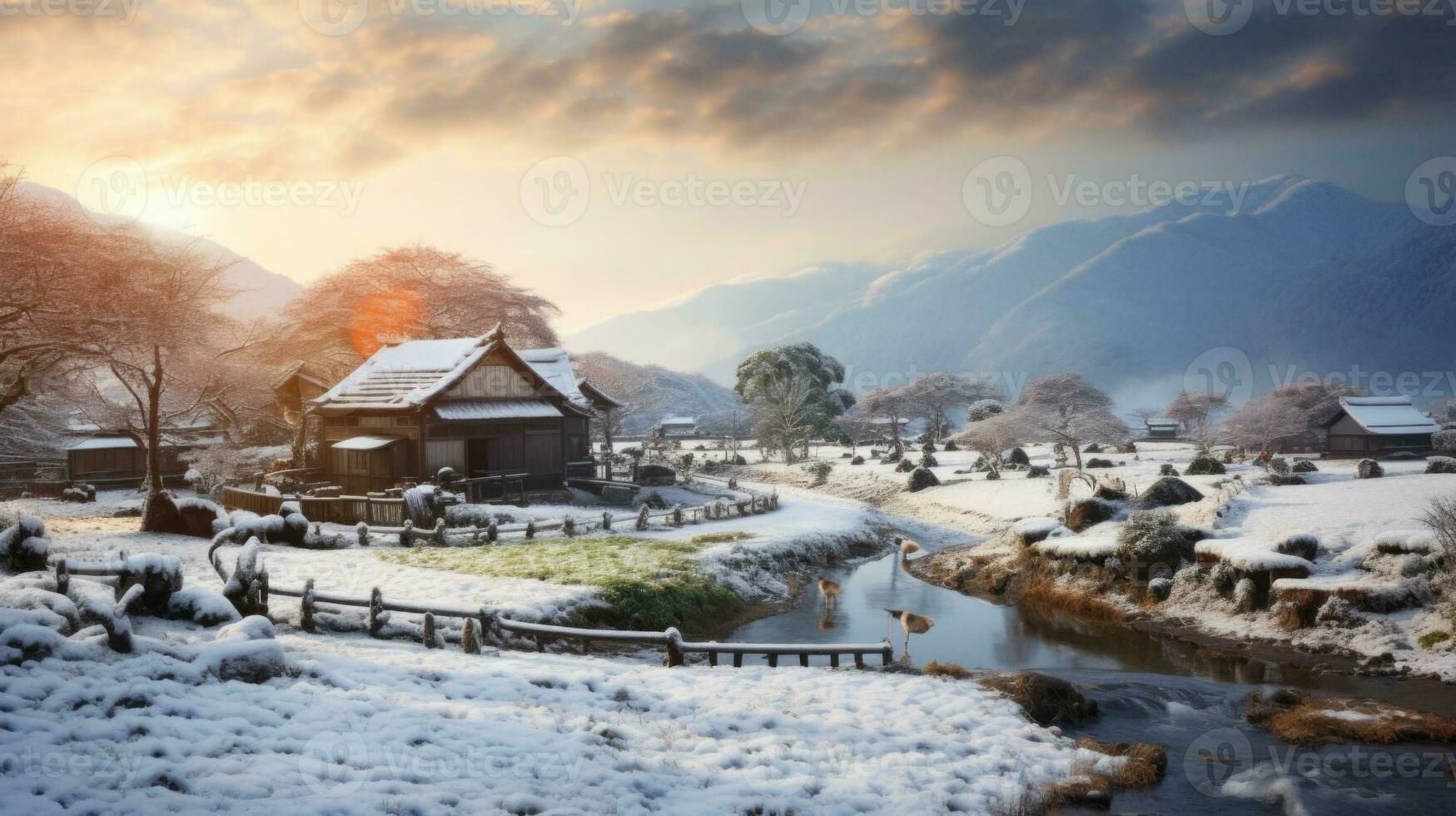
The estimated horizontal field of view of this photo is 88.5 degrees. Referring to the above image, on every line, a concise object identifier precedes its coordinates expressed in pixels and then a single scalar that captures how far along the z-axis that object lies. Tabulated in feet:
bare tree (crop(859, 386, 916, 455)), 225.15
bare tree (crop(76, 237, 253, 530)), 65.10
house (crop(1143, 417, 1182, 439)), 245.45
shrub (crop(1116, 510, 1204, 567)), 64.69
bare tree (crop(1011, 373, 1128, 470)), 140.90
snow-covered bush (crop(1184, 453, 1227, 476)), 109.50
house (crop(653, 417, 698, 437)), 333.21
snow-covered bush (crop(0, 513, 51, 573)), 47.62
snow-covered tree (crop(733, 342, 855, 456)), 193.77
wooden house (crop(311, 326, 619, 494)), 96.84
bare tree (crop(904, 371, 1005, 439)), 235.40
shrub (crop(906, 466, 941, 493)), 132.46
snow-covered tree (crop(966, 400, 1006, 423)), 219.41
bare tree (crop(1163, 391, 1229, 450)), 208.03
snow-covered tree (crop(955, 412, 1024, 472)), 142.72
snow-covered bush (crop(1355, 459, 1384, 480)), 94.53
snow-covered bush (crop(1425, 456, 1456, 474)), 95.71
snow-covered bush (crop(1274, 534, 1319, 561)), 57.47
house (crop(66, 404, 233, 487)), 129.59
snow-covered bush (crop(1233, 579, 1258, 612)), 56.03
